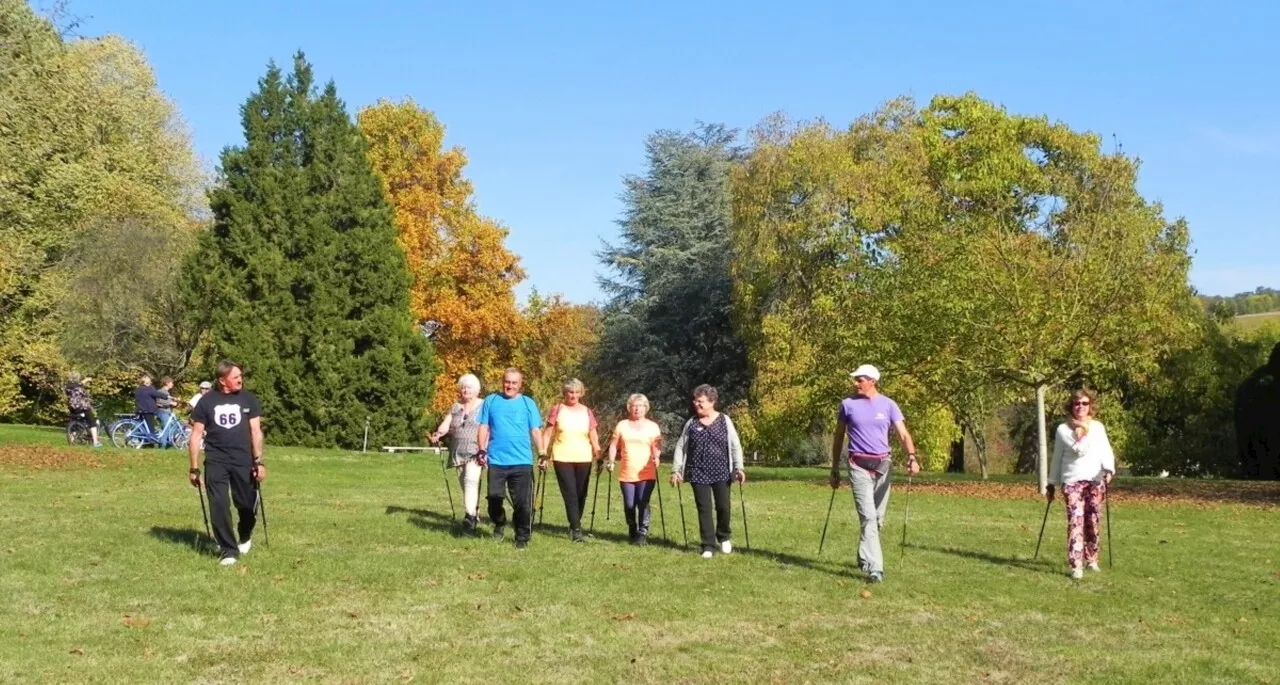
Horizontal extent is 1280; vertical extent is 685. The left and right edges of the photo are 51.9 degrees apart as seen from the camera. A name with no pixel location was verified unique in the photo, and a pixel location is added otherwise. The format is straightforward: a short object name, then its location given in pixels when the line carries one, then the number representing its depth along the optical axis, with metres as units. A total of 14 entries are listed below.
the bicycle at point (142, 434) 31.20
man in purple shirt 12.18
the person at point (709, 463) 13.55
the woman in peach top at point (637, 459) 14.74
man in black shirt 12.80
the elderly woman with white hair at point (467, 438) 15.57
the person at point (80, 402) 30.41
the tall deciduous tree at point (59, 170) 28.25
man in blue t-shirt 14.09
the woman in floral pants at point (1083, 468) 12.74
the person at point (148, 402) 31.11
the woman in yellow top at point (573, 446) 14.70
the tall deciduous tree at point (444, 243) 45.56
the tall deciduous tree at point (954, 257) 26.31
